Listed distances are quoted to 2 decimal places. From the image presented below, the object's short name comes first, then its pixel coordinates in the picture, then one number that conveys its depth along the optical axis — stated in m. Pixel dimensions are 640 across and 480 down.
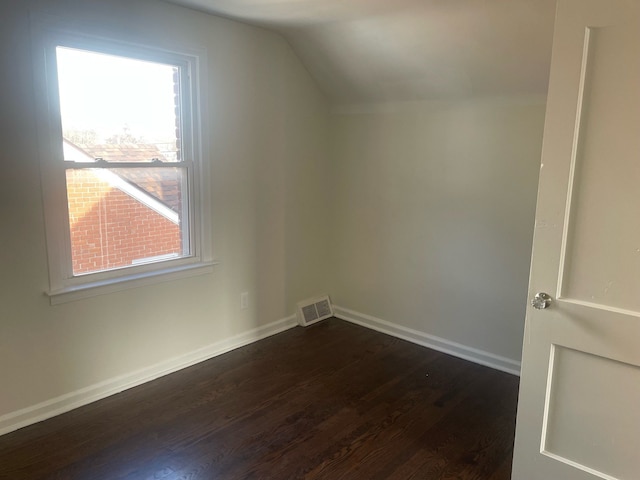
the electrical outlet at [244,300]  3.41
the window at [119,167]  2.42
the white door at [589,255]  1.54
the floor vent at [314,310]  3.82
